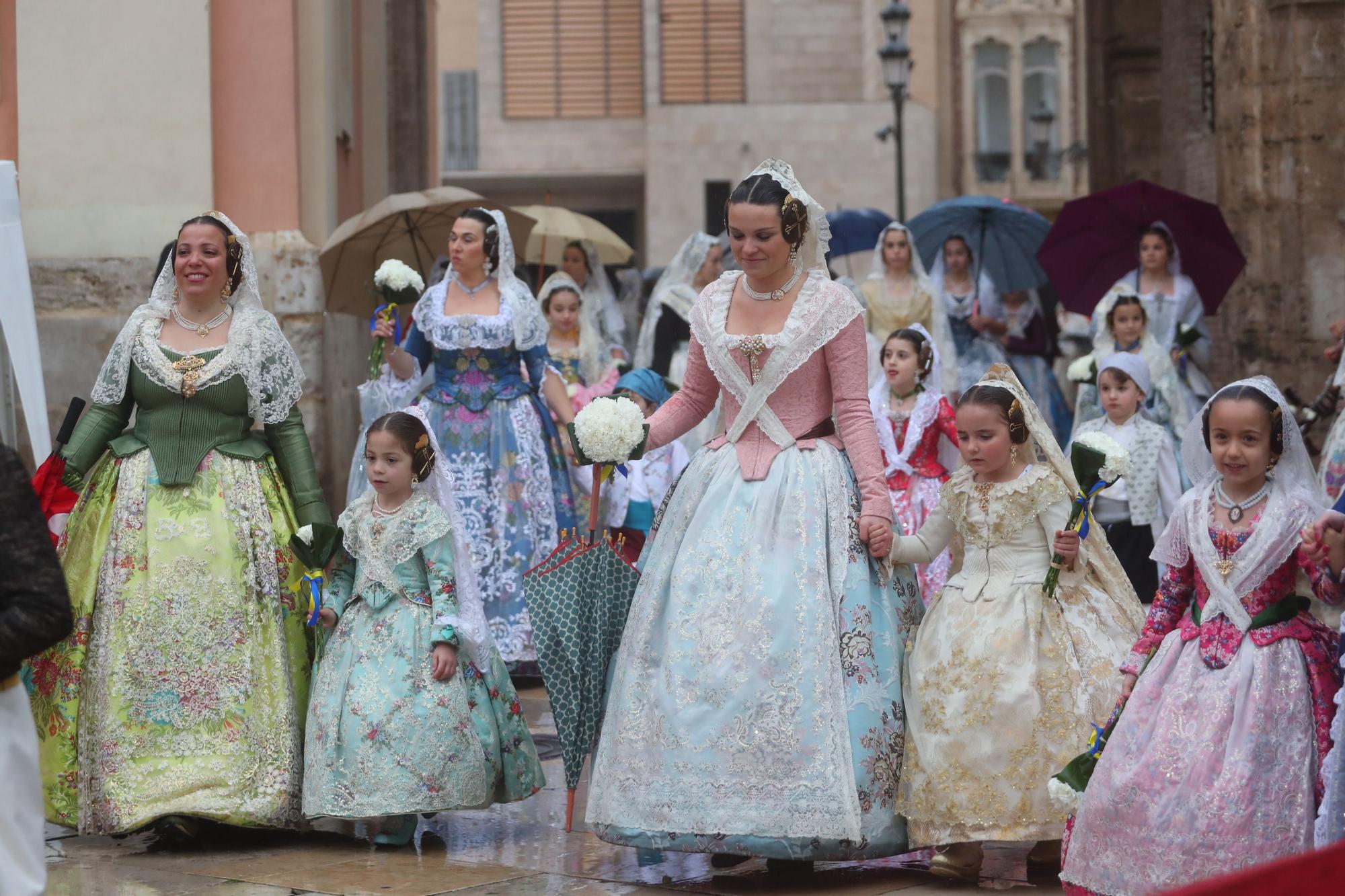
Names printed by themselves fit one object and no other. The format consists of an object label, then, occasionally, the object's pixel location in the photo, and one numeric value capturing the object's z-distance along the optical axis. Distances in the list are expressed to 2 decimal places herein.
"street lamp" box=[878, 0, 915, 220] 36.16
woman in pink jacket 10.08
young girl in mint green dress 11.29
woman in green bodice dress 11.47
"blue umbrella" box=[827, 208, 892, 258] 25.47
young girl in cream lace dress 10.27
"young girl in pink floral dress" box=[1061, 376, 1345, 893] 8.91
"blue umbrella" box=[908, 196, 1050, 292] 23.52
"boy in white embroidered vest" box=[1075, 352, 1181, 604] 17.22
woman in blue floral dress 16.83
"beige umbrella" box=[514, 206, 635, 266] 24.55
